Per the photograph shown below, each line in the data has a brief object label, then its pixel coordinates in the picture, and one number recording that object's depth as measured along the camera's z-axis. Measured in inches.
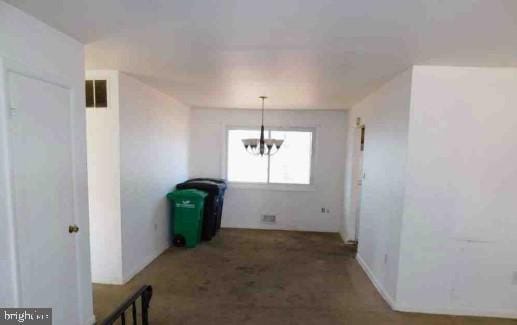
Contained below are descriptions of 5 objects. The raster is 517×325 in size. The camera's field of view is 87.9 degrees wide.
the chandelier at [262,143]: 155.3
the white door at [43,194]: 63.6
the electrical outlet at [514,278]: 99.3
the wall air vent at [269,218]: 212.2
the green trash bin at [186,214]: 164.9
